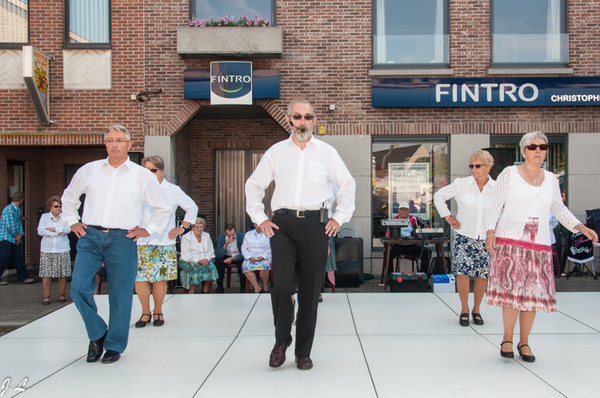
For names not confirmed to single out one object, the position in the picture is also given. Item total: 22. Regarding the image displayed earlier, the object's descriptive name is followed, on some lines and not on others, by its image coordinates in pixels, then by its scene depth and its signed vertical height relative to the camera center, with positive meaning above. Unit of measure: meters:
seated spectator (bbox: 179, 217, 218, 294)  7.90 -1.02
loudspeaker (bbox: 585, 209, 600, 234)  9.59 -0.47
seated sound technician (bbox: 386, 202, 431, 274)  9.23 -0.98
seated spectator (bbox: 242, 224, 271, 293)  8.05 -0.99
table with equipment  8.55 -0.82
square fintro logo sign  10.23 +2.35
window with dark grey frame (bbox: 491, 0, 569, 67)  10.44 +3.44
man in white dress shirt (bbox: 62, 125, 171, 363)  4.13 -0.30
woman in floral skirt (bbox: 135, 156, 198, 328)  5.36 -0.67
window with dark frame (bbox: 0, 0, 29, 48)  10.46 +3.68
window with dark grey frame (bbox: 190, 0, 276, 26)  10.61 +4.02
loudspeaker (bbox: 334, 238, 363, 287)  9.46 -1.03
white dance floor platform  3.59 -1.40
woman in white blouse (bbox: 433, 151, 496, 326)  5.31 -0.40
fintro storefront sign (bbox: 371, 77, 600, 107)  10.07 +2.11
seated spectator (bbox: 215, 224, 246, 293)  8.59 -0.99
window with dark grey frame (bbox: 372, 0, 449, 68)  10.52 +3.46
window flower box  9.97 +3.12
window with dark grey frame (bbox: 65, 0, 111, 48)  10.52 +3.68
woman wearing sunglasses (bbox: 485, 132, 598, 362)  4.07 -0.38
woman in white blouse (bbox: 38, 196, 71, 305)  7.94 -0.90
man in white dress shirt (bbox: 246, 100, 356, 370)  3.86 -0.21
